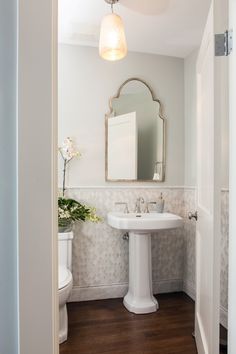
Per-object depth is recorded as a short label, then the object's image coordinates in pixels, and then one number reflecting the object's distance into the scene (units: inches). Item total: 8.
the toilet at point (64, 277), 73.9
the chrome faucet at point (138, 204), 108.7
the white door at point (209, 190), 50.9
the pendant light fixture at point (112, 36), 75.7
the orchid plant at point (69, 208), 94.7
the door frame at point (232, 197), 43.6
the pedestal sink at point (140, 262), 92.0
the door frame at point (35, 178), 30.0
